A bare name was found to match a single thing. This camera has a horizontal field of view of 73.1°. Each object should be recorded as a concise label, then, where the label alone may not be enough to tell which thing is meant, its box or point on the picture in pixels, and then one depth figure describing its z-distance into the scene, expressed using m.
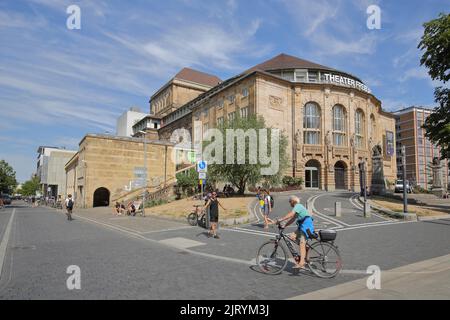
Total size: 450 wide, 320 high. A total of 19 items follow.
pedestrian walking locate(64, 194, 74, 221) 22.02
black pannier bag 6.69
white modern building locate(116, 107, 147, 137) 101.06
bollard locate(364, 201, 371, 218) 18.56
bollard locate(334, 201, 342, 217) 18.72
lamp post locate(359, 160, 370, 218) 18.56
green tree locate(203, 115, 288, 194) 29.78
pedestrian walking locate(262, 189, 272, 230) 15.18
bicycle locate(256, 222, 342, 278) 6.75
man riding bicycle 6.90
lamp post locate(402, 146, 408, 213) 18.93
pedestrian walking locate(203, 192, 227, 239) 12.45
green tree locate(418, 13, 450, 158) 23.48
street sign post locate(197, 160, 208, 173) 17.59
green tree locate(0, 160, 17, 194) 57.37
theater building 47.72
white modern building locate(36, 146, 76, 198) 71.00
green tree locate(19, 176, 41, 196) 115.62
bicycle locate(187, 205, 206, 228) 15.97
